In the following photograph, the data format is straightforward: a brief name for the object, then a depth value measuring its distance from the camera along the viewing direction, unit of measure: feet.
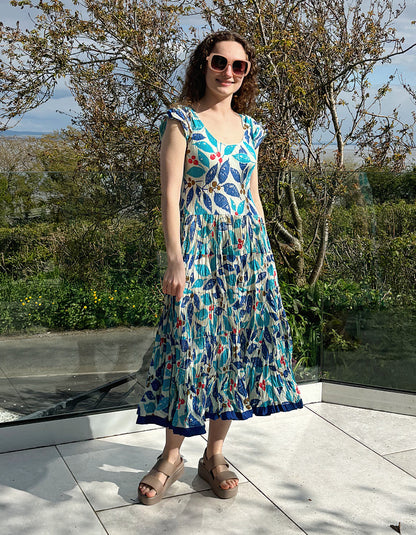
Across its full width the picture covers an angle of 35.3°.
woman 7.95
